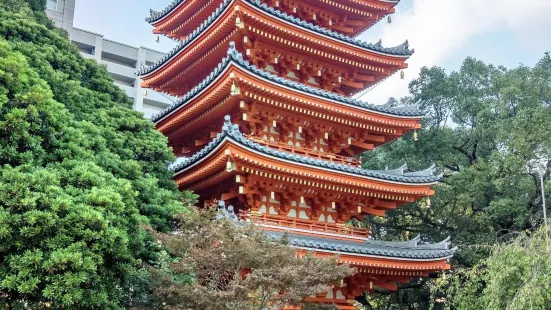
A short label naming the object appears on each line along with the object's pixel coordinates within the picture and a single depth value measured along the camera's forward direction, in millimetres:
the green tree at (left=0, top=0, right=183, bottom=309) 7137
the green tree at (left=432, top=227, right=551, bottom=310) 10156
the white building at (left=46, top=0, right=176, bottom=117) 46969
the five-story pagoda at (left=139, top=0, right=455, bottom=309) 13453
